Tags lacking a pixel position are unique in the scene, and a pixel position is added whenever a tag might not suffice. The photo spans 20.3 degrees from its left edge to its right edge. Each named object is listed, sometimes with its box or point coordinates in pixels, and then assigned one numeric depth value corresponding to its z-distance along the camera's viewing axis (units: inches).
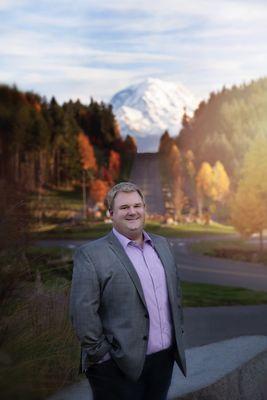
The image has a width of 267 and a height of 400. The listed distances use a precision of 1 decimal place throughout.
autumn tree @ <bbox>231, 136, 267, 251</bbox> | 719.7
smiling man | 109.4
